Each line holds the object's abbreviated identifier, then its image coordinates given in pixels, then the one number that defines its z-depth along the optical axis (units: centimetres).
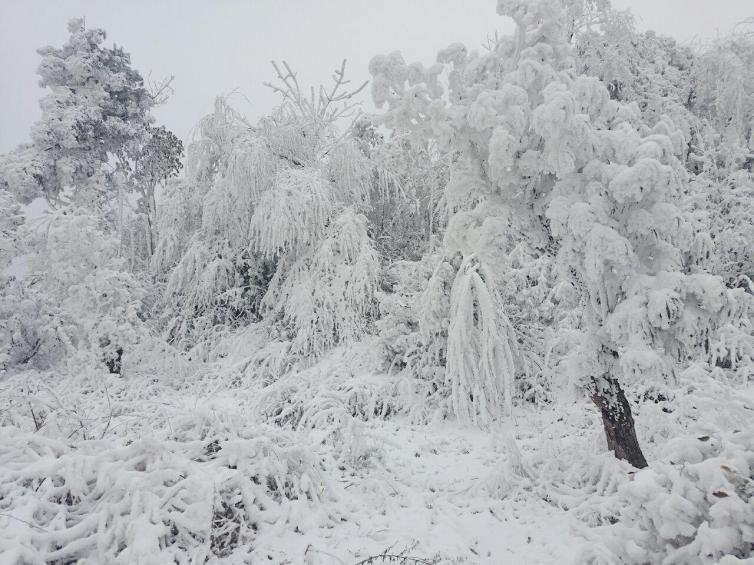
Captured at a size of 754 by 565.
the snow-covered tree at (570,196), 405
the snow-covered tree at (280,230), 996
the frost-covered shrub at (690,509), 177
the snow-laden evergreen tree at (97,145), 1291
